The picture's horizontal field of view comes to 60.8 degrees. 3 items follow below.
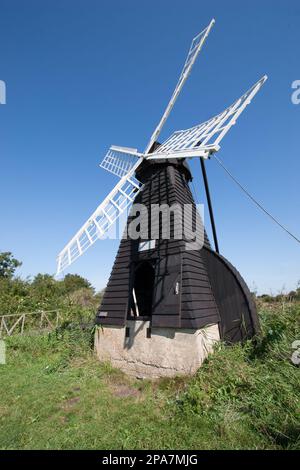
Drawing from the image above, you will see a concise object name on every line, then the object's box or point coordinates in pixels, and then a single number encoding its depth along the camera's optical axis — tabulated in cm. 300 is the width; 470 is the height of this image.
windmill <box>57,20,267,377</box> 612
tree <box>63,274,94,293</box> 3333
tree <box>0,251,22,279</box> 3153
